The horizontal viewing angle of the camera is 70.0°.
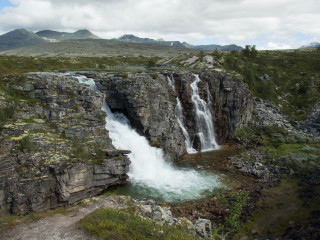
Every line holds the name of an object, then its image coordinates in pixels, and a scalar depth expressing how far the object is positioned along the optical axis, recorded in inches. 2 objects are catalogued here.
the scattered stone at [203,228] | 791.7
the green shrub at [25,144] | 913.5
